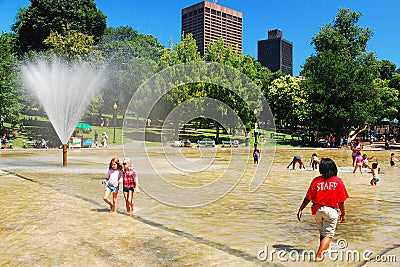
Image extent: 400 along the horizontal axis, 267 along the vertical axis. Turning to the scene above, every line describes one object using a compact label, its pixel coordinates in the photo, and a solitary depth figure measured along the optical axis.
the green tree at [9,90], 44.09
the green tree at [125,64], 59.73
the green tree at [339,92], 55.41
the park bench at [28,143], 42.25
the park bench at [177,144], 46.56
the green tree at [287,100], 73.12
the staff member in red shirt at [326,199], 6.71
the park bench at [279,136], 64.71
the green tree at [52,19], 59.44
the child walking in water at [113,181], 10.95
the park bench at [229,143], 50.41
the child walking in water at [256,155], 27.17
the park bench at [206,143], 47.91
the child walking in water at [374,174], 17.38
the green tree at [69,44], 51.34
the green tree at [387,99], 63.89
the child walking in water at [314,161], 24.54
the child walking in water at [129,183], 10.82
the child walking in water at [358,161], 22.42
